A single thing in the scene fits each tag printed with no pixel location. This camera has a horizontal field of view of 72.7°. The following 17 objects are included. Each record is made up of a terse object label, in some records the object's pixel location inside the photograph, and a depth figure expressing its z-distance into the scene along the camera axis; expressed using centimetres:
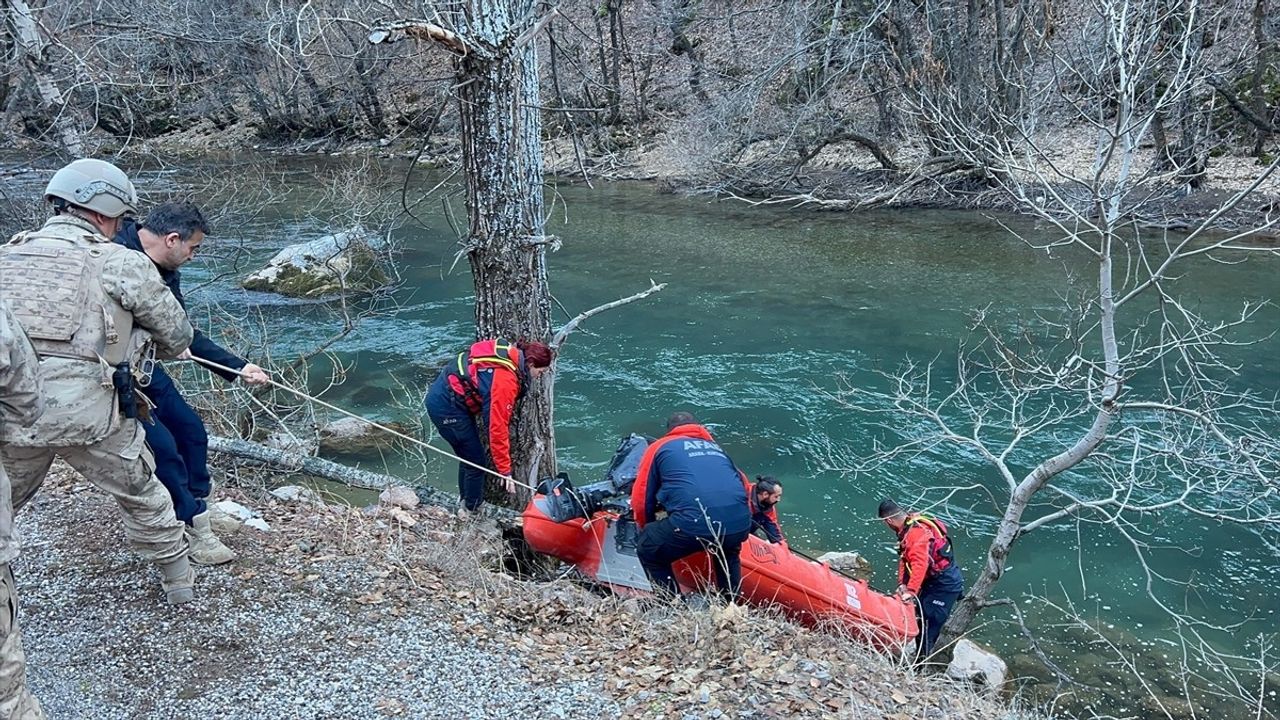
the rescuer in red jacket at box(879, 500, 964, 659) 580
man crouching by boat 482
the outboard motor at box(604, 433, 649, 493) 549
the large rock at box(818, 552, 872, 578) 704
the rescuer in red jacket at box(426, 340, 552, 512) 514
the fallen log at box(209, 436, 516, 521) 608
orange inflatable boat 538
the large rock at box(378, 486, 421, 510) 599
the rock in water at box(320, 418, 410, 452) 872
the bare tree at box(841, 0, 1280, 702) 511
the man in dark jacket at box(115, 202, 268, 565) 385
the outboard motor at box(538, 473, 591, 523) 523
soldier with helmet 321
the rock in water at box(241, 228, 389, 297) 1267
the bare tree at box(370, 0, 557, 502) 480
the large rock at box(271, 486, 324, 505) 569
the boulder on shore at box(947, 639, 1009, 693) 570
